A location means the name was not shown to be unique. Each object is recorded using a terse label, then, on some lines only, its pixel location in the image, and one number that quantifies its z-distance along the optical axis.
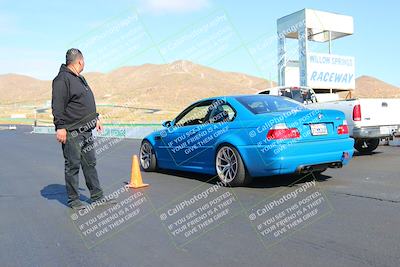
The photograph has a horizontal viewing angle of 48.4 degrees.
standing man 5.49
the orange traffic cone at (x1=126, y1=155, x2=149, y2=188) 7.31
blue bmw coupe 6.29
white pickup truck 10.00
